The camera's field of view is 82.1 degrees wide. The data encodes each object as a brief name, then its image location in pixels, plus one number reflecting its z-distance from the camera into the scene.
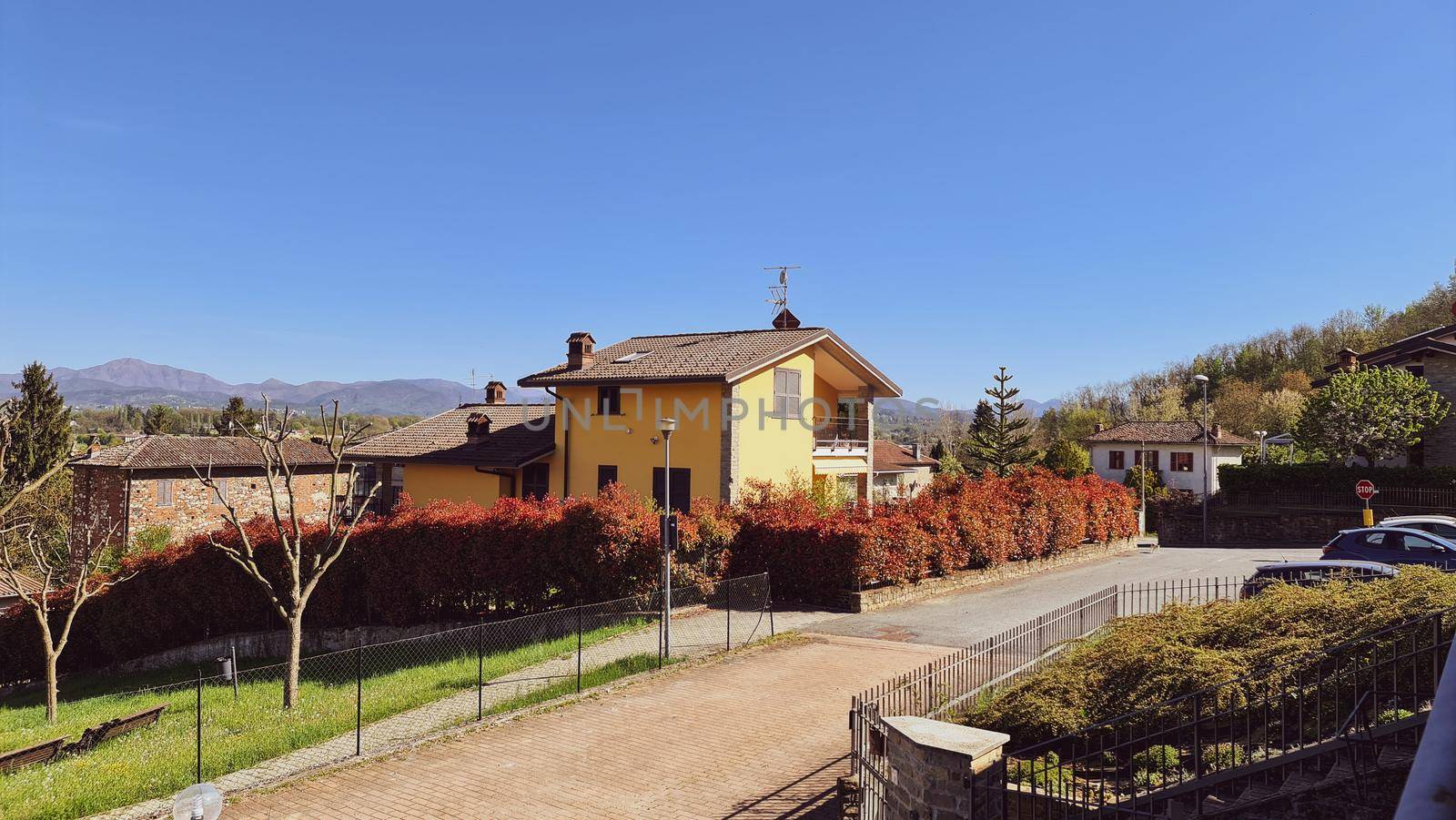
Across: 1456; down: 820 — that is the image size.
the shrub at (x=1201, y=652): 8.20
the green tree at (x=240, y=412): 53.94
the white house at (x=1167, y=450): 57.50
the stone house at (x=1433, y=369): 34.03
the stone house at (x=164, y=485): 38.81
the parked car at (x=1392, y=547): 17.25
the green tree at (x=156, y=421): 63.38
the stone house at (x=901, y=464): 55.62
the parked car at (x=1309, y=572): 13.87
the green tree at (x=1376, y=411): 33.12
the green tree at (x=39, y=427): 36.59
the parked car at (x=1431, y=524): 22.20
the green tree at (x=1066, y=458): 53.12
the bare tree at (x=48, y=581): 12.46
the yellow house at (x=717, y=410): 25.33
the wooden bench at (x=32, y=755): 11.43
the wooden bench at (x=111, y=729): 12.87
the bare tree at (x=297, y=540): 14.47
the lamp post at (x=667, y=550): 15.46
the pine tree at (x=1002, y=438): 52.59
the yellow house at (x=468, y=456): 29.06
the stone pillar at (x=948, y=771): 6.63
